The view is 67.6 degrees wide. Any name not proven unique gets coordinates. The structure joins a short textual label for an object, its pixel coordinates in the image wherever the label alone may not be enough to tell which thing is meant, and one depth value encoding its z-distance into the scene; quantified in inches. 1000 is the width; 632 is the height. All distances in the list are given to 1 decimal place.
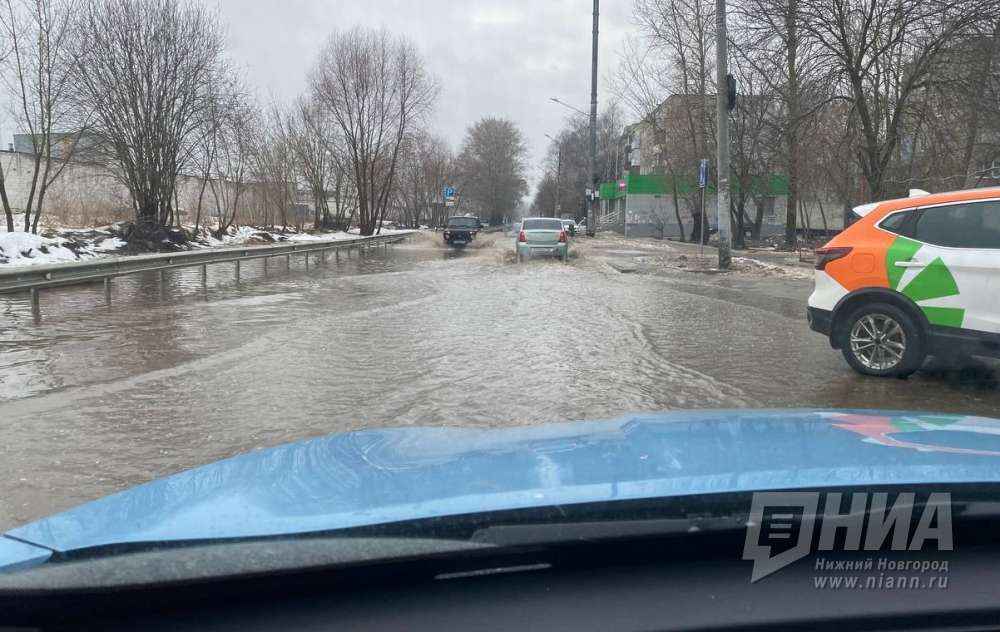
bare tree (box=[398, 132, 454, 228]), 3009.4
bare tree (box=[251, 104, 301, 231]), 1590.3
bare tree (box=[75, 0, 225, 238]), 853.8
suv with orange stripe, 239.6
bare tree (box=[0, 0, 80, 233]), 763.4
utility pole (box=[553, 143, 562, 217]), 3296.0
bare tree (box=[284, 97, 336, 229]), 1708.9
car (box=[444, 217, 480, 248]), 1464.1
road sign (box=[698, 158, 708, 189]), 828.6
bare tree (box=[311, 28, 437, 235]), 1558.8
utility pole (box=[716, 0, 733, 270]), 717.9
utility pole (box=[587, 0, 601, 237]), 1531.4
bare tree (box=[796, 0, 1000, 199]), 674.8
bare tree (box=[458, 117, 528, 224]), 3727.9
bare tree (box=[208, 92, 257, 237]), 1132.1
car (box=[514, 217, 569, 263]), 950.4
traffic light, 704.4
